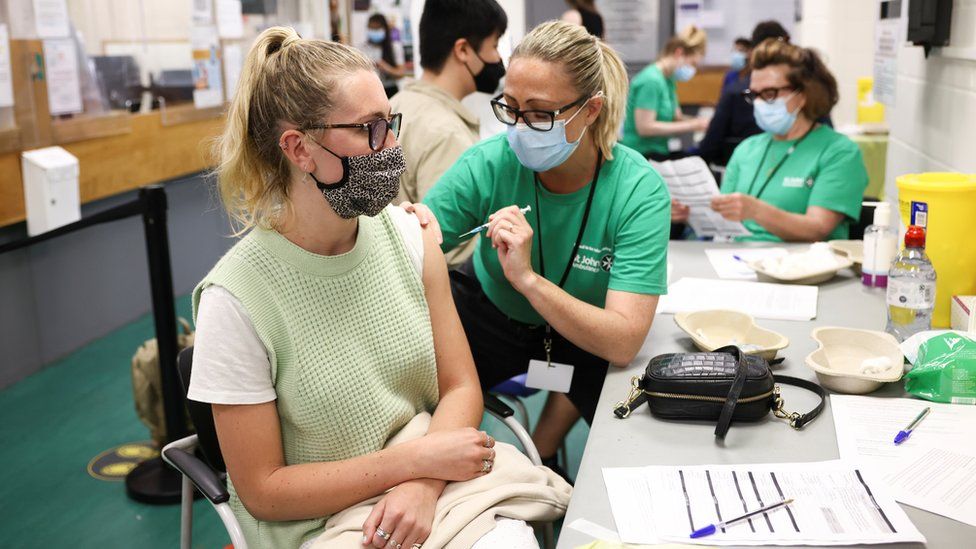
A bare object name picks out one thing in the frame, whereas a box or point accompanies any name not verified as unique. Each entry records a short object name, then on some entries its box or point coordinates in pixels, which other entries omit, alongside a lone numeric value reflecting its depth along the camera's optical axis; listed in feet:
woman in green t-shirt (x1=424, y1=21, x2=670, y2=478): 5.90
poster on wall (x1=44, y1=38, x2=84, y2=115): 12.13
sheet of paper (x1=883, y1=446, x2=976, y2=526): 3.86
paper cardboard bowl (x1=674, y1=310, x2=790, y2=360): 5.89
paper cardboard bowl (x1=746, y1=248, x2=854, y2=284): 7.34
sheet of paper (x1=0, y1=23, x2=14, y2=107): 11.10
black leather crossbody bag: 4.70
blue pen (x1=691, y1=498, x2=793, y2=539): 3.69
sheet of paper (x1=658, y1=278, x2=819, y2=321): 6.70
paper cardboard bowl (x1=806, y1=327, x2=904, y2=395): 5.09
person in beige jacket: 8.84
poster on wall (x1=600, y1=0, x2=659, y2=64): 27.12
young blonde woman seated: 4.43
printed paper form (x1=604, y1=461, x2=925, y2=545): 3.67
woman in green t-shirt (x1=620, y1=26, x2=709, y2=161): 18.25
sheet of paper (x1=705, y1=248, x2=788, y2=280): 7.86
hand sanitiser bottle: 6.95
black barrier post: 8.91
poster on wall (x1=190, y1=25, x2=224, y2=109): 16.65
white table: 3.81
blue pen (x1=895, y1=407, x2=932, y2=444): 4.46
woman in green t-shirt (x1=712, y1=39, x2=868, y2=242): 8.92
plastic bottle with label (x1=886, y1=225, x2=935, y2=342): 5.68
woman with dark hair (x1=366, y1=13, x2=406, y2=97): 22.41
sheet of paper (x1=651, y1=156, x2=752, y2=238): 8.78
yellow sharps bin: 6.10
